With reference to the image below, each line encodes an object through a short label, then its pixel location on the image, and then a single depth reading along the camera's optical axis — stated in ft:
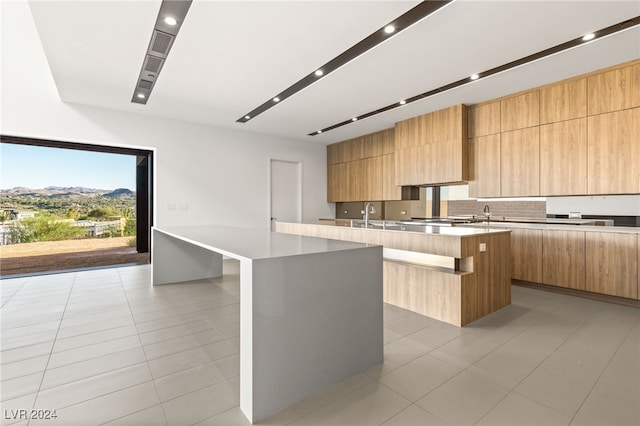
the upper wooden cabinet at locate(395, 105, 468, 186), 14.99
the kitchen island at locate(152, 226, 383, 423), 4.73
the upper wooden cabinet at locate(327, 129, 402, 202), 19.95
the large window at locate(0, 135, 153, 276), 14.39
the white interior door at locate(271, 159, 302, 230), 21.72
